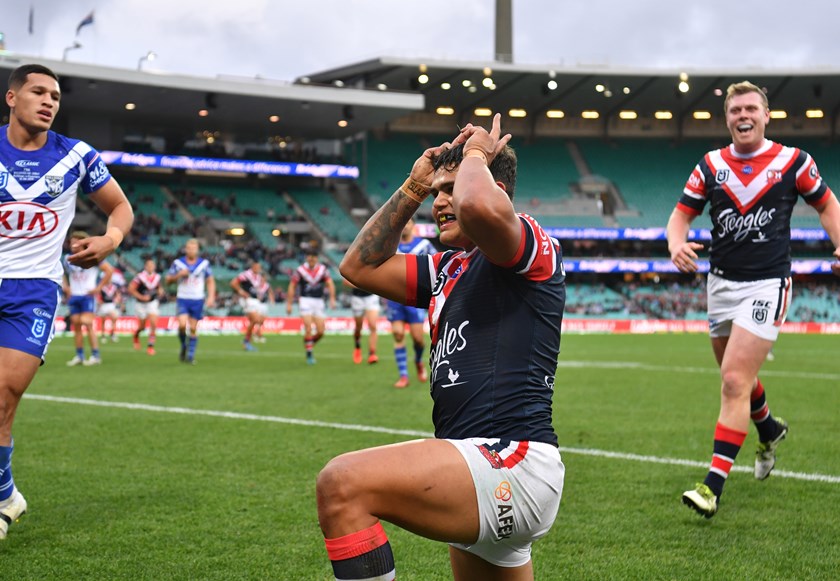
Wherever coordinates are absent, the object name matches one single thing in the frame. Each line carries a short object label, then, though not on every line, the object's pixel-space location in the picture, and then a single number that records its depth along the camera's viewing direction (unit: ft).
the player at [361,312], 54.80
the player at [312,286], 60.54
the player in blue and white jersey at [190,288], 57.67
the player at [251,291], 70.64
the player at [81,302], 53.21
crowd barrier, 99.91
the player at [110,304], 77.20
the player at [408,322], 41.81
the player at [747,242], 17.57
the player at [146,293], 68.69
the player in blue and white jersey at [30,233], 14.89
